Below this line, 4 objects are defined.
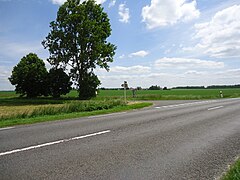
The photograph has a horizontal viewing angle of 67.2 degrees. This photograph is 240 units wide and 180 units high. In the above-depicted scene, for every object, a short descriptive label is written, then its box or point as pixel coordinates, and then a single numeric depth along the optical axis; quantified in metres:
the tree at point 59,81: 34.97
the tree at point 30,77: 37.65
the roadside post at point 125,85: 20.11
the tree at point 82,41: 29.17
